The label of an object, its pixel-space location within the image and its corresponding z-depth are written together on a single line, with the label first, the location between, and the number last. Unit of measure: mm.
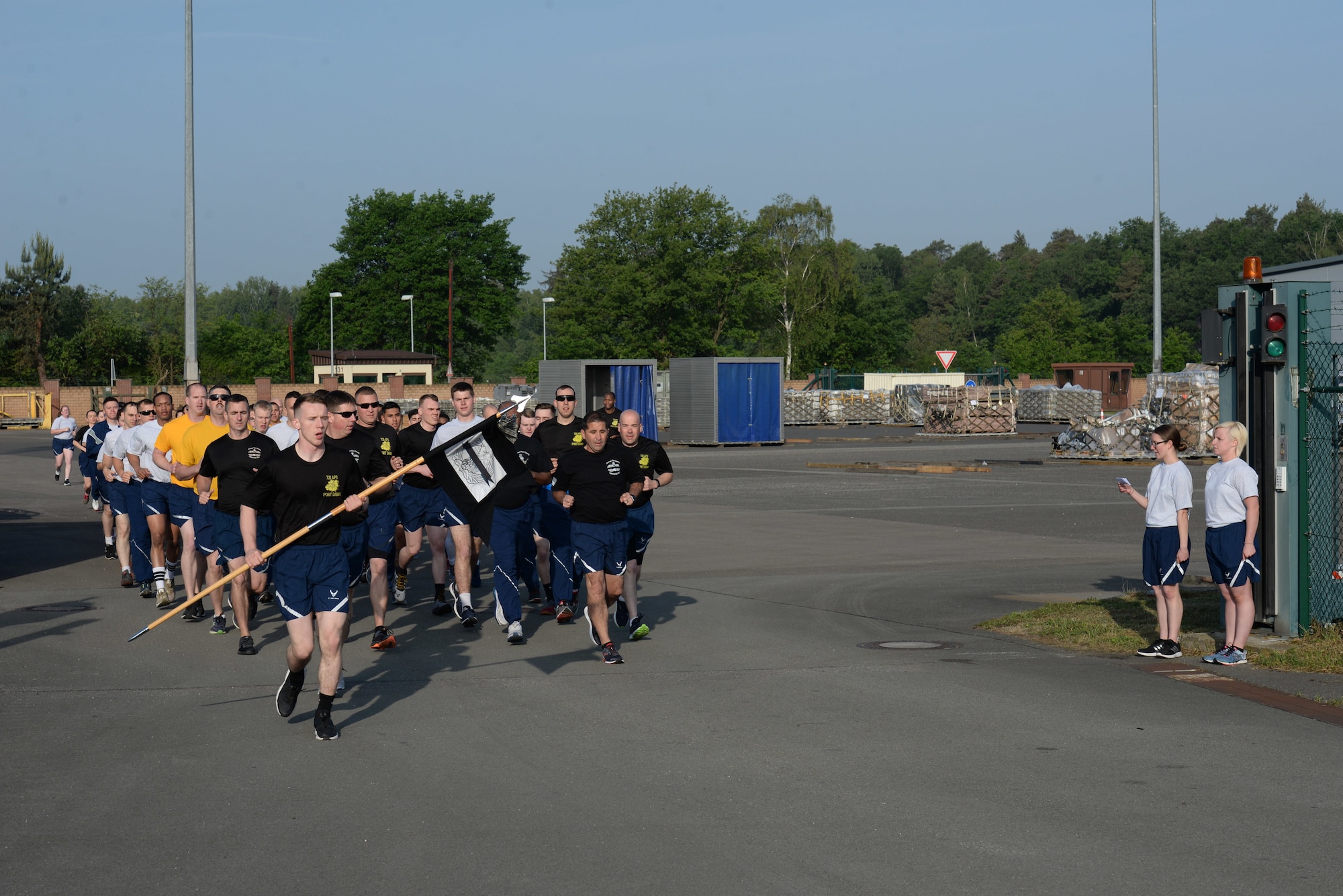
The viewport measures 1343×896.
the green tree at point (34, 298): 89312
